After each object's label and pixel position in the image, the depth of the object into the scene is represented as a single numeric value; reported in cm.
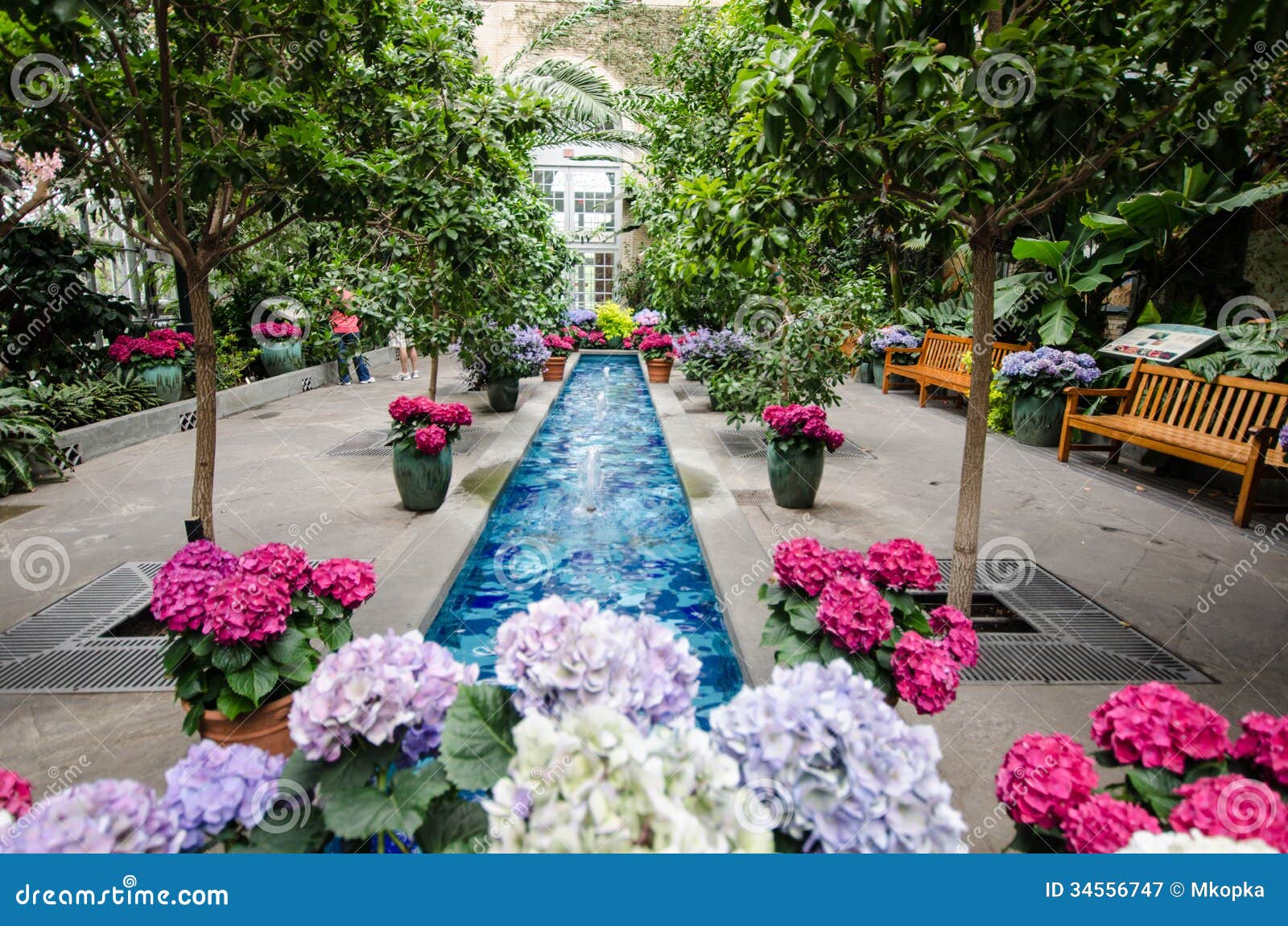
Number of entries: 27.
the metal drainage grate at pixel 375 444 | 876
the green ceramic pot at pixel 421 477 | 613
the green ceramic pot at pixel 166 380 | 1062
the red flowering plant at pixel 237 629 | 265
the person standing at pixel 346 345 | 1478
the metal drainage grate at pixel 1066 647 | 362
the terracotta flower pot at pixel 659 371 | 1492
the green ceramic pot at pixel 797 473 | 624
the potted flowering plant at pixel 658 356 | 1493
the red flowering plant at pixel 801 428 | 618
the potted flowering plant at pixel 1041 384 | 884
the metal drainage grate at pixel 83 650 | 357
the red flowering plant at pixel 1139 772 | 144
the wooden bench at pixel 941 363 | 1070
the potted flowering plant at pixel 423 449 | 608
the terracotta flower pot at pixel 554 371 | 1512
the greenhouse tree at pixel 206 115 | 352
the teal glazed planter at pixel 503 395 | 1127
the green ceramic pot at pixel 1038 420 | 913
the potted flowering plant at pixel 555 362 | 1513
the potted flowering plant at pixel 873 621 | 250
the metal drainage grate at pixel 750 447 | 866
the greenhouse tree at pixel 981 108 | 270
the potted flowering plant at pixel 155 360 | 1054
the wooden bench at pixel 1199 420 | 604
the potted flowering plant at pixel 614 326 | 2139
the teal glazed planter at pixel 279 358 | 1421
